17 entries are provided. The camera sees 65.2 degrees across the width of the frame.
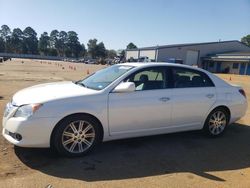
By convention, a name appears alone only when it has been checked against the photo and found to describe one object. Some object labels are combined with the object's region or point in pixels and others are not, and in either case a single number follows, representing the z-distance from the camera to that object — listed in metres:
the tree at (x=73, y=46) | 100.43
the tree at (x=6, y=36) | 96.92
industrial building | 39.37
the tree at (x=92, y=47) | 92.84
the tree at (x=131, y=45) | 99.19
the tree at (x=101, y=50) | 92.84
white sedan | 3.00
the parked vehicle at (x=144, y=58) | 44.49
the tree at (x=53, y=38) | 102.11
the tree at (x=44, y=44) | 97.23
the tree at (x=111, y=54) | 99.68
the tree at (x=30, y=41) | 96.92
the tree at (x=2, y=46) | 94.68
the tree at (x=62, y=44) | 101.86
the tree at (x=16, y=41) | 96.92
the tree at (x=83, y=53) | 101.15
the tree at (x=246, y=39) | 80.87
